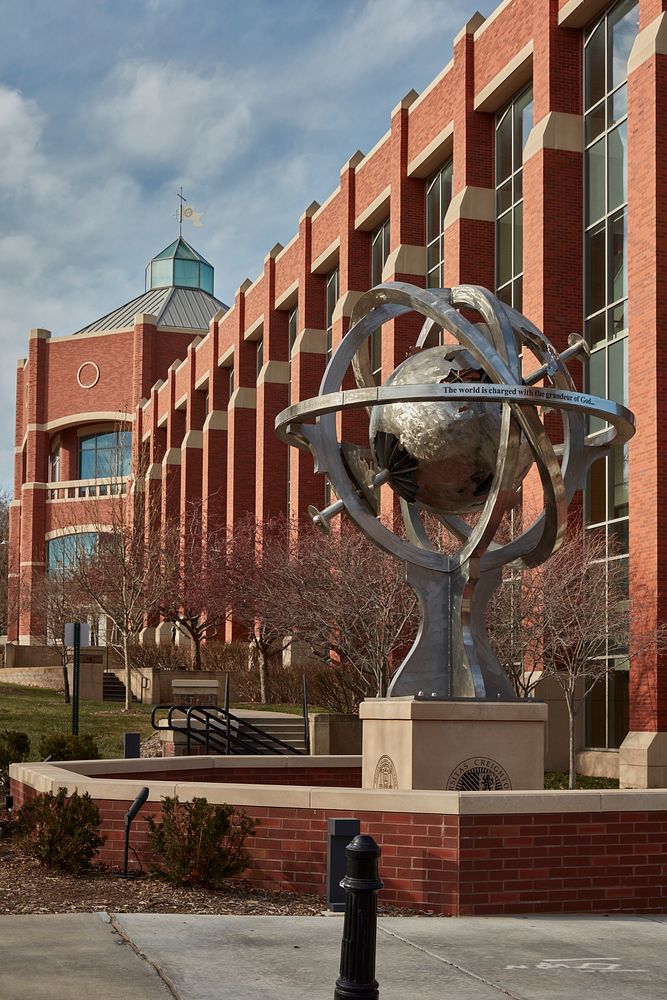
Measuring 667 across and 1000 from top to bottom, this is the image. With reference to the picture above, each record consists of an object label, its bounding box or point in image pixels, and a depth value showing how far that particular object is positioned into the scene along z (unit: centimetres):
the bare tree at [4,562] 8188
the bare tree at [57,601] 4984
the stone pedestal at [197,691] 2861
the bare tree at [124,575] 4166
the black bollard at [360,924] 589
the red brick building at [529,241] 2484
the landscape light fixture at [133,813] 1058
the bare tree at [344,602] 2603
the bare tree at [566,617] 2333
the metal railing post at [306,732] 2422
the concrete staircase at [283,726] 2586
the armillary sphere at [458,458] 1230
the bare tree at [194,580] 4178
